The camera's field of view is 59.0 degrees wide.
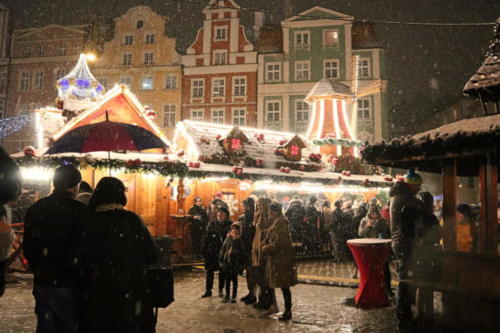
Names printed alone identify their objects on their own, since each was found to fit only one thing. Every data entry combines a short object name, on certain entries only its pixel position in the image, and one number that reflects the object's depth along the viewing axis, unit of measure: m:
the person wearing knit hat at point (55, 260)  3.50
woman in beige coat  6.65
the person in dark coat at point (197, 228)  12.99
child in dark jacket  7.72
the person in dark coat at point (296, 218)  14.45
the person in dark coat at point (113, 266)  3.38
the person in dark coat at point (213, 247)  8.26
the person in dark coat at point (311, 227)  14.69
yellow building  35.06
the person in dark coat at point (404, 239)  6.16
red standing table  7.53
